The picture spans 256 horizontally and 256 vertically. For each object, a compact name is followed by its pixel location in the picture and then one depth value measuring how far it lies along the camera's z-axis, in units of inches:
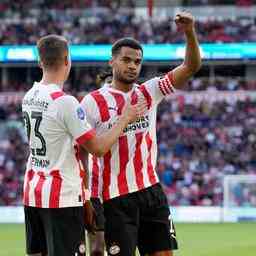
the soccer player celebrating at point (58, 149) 479.8
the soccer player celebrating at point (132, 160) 555.2
